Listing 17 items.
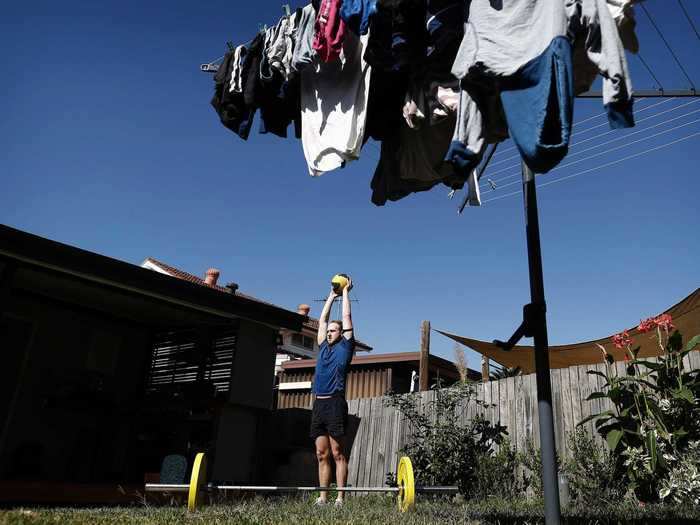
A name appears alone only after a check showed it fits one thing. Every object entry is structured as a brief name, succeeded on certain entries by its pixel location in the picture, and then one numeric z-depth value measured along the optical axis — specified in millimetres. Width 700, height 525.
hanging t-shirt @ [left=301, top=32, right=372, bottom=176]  3355
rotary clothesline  2186
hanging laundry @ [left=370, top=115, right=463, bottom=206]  3342
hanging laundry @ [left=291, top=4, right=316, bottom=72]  3439
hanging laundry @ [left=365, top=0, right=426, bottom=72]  2848
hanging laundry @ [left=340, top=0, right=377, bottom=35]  2936
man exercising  4980
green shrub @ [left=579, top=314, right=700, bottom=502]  4402
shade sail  7242
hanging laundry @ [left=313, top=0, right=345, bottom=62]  3232
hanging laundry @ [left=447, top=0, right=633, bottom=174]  2117
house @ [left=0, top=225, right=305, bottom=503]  6973
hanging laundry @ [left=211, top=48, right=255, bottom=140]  3893
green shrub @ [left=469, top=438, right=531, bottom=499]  5711
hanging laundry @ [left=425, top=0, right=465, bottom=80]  2680
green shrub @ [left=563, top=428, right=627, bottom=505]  4883
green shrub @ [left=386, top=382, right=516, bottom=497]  5836
